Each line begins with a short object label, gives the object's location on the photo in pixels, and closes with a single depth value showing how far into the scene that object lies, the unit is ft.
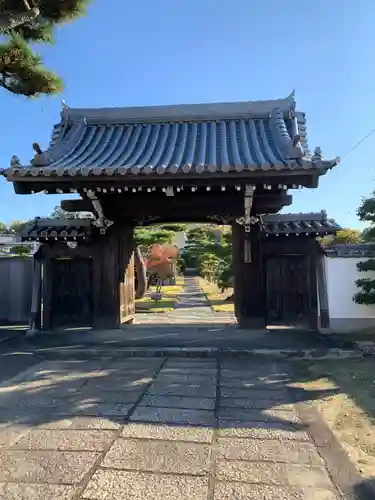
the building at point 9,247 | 62.09
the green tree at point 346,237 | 75.97
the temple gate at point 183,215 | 24.26
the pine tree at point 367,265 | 24.03
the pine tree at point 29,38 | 13.28
